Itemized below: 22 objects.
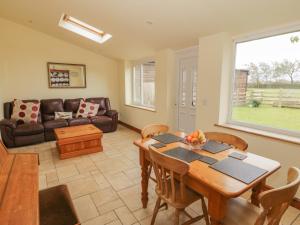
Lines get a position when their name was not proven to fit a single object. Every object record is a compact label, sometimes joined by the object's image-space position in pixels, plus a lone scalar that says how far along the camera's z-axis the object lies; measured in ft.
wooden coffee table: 10.87
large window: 7.19
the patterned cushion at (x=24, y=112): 13.71
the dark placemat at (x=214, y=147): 5.58
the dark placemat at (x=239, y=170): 4.04
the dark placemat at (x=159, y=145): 5.90
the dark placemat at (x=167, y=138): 6.35
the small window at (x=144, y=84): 16.46
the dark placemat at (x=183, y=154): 5.03
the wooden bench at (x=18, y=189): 2.75
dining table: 3.73
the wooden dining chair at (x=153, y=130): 7.33
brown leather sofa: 12.39
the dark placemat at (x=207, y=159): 4.77
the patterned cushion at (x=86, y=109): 16.29
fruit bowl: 5.44
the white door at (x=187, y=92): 11.67
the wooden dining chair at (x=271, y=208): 3.25
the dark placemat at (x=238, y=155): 5.06
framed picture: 16.38
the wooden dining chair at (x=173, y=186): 4.34
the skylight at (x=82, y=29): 13.17
